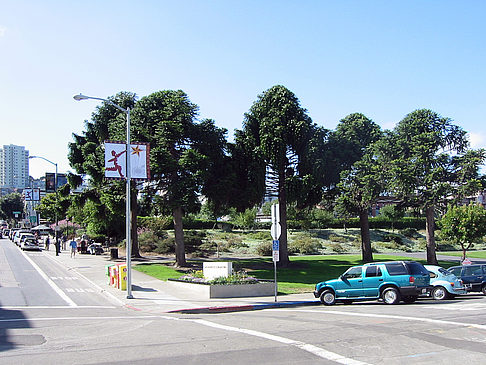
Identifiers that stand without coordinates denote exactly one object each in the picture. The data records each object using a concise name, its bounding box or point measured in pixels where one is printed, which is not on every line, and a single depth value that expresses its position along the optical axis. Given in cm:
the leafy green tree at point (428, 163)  3397
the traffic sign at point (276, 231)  1873
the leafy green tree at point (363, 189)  3728
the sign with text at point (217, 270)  2169
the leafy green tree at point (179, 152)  3133
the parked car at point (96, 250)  4625
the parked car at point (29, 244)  5462
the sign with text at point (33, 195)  6103
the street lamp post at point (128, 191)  1927
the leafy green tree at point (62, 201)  4775
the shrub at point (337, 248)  5668
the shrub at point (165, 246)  4741
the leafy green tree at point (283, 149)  3350
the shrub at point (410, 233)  6988
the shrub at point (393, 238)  6362
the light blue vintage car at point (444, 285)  1948
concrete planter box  2011
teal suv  1764
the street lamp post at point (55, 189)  4458
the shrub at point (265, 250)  4978
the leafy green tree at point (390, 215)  7442
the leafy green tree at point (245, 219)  6529
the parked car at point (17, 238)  6530
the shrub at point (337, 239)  6204
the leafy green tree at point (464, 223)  3519
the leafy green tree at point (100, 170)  3509
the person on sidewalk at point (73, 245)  4288
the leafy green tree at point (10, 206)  15400
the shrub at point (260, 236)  6050
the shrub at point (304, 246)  5372
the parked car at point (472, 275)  2133
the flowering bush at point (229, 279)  2059
